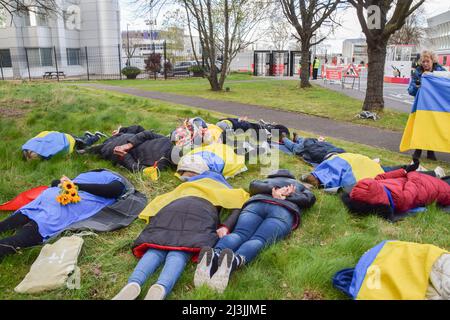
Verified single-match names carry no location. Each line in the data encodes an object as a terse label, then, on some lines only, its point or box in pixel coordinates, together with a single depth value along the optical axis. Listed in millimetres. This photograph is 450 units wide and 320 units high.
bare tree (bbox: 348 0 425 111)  10234
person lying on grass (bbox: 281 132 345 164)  6238
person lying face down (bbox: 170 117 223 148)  5953
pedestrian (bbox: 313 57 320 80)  33094
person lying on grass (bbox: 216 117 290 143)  7590
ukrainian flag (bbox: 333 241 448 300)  2459
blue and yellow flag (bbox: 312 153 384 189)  4914
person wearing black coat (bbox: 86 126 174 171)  5684
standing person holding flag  6160
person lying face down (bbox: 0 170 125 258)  3409
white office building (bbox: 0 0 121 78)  39406
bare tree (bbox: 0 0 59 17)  10539
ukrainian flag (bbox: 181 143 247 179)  5207
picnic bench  35231
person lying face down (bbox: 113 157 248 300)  2830
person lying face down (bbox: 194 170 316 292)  2859
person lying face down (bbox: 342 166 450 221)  4117
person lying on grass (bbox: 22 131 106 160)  5809
